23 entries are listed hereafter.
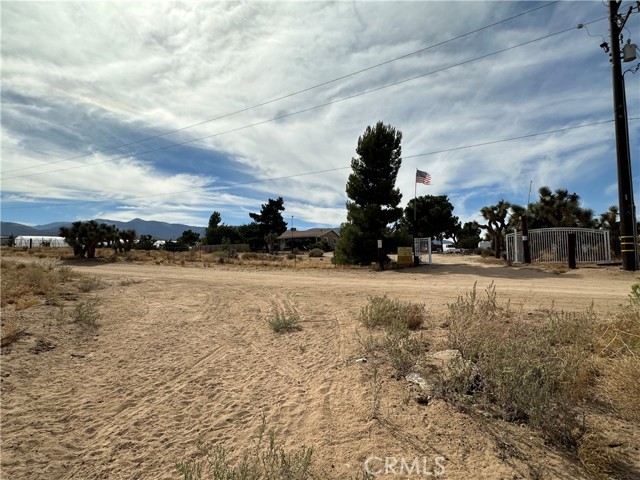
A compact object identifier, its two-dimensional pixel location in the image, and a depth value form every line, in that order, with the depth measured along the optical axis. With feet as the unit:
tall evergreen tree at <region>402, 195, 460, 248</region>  229.86
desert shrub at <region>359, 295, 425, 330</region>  21.75
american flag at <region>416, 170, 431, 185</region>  77.87
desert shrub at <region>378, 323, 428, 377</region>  15.51
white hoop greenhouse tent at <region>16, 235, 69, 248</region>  216.78
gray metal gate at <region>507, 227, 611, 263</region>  63.77
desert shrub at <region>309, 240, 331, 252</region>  213.46
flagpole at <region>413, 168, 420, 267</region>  76.07
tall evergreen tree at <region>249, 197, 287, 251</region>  260.83
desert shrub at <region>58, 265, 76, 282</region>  44.66
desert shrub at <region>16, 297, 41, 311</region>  27.10
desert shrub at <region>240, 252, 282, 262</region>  112.68
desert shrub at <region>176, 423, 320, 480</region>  8.67
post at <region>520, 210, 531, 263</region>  69.10
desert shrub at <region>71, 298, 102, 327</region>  24.94
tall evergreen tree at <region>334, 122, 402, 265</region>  77.05
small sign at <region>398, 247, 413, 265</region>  73.41
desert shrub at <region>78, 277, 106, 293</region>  39.30
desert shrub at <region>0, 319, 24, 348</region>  19.77
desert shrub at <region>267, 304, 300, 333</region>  23.38
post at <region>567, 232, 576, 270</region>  57.31
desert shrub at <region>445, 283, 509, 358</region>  15.47
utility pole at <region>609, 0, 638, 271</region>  52.75
